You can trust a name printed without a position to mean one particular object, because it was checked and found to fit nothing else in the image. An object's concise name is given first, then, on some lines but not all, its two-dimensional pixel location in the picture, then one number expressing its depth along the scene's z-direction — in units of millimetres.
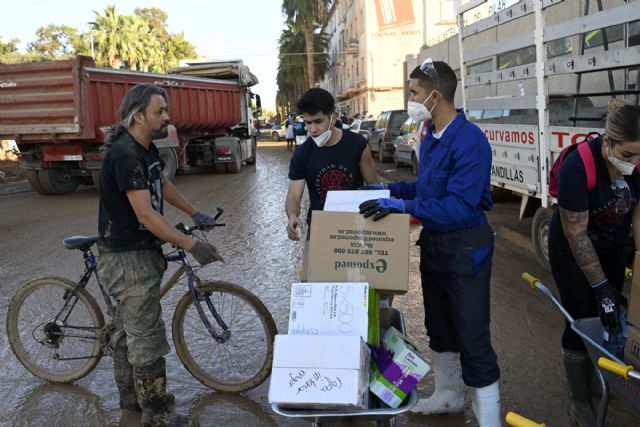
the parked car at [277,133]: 46125
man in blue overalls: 2727
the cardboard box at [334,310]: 2412
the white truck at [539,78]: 4945
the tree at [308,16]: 43469
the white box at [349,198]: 2865
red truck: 12906
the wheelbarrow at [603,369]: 2234
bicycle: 3713
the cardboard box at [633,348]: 2475
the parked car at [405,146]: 15438
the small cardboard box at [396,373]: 2383
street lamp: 45344
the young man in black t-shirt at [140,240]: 3084
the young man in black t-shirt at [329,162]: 3553
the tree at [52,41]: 59688
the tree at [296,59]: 55438
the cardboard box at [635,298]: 2498
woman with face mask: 2723
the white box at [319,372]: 2168
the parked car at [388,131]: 18906
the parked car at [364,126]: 22250
